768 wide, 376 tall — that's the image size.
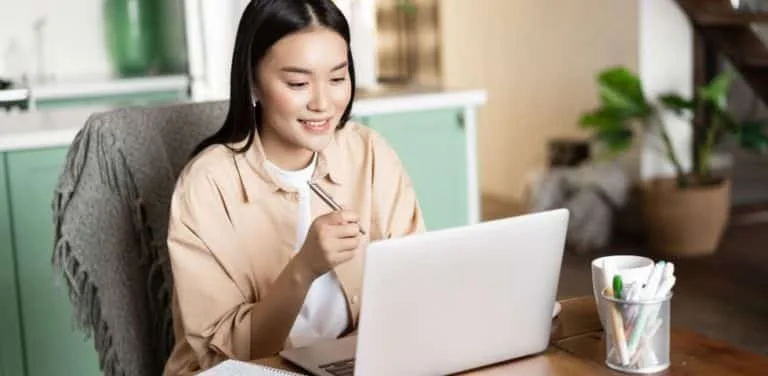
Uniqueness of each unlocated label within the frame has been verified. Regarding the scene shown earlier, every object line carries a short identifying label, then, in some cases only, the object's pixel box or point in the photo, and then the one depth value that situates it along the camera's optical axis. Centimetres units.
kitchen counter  340
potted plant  609
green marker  200
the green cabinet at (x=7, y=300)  340
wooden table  201
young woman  227
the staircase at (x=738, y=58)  613
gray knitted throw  260
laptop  192
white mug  202
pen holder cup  198
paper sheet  199
